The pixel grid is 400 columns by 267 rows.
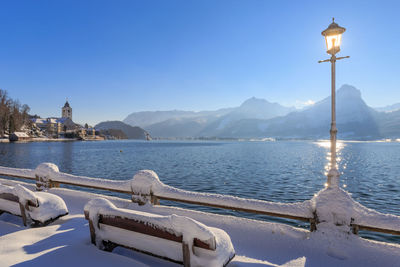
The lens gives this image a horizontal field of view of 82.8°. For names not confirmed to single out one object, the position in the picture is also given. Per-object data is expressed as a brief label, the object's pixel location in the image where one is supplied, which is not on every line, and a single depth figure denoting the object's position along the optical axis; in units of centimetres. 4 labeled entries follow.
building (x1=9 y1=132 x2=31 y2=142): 10651
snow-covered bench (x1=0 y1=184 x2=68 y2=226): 527
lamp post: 559
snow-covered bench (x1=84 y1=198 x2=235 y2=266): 296
